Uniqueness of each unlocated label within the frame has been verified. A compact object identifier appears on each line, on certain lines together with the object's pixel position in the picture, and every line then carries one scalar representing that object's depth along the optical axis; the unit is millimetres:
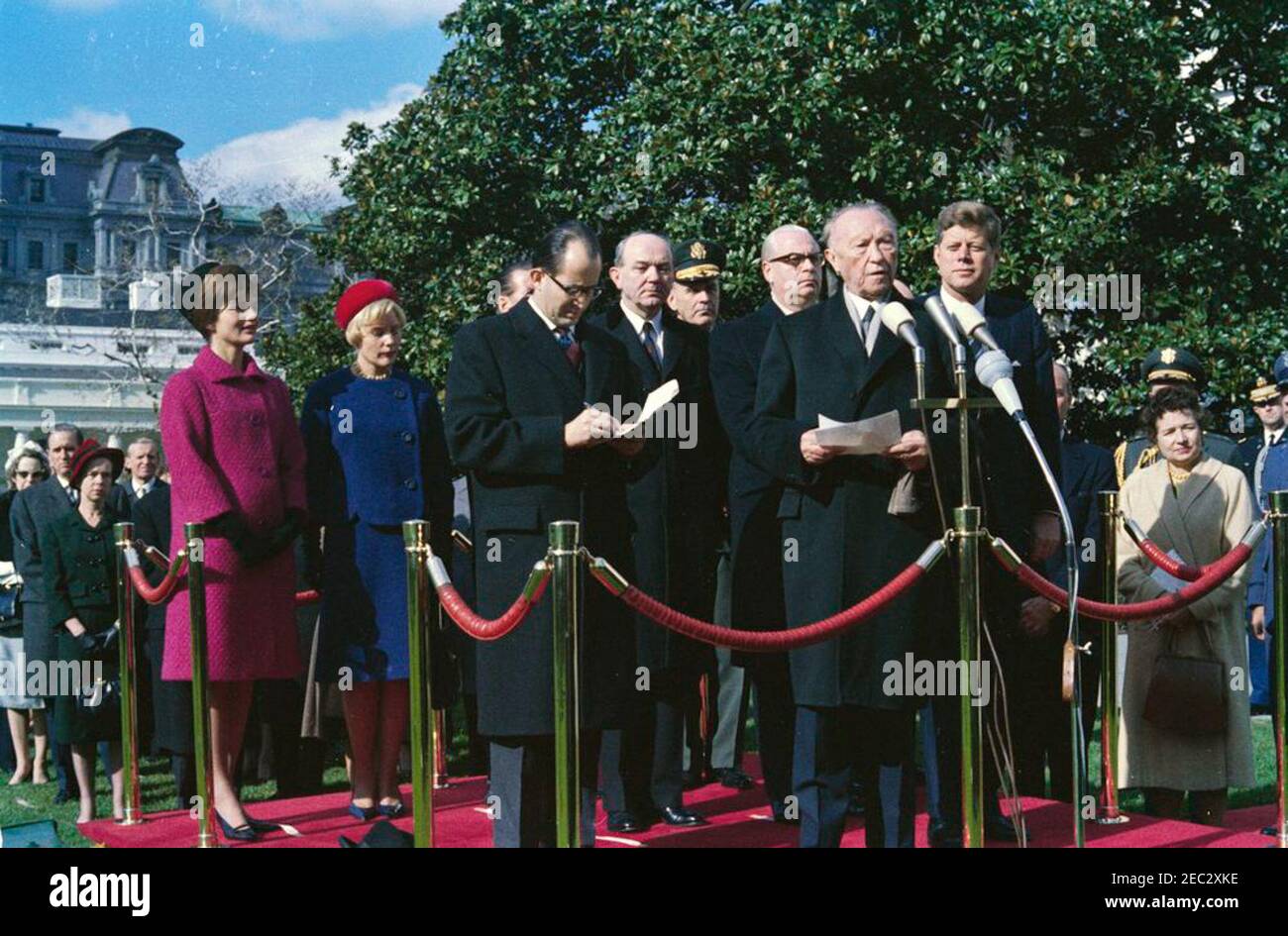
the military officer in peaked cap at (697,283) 7984
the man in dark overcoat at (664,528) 7078
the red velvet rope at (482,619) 5617
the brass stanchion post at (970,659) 5750
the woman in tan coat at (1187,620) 7535
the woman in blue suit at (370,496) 7387
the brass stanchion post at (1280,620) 6805
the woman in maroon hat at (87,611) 9172
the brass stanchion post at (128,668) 8211
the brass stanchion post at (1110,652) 7484
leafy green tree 17734
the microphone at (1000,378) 5203
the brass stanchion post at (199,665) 7086
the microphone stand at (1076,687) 5062
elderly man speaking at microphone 5789
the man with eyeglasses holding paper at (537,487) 5730
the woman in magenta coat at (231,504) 7160
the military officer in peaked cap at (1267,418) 11367
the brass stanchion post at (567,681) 5543
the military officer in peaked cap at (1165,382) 8367
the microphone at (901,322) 5480
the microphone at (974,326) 5387
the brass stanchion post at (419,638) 6008
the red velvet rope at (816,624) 5688
